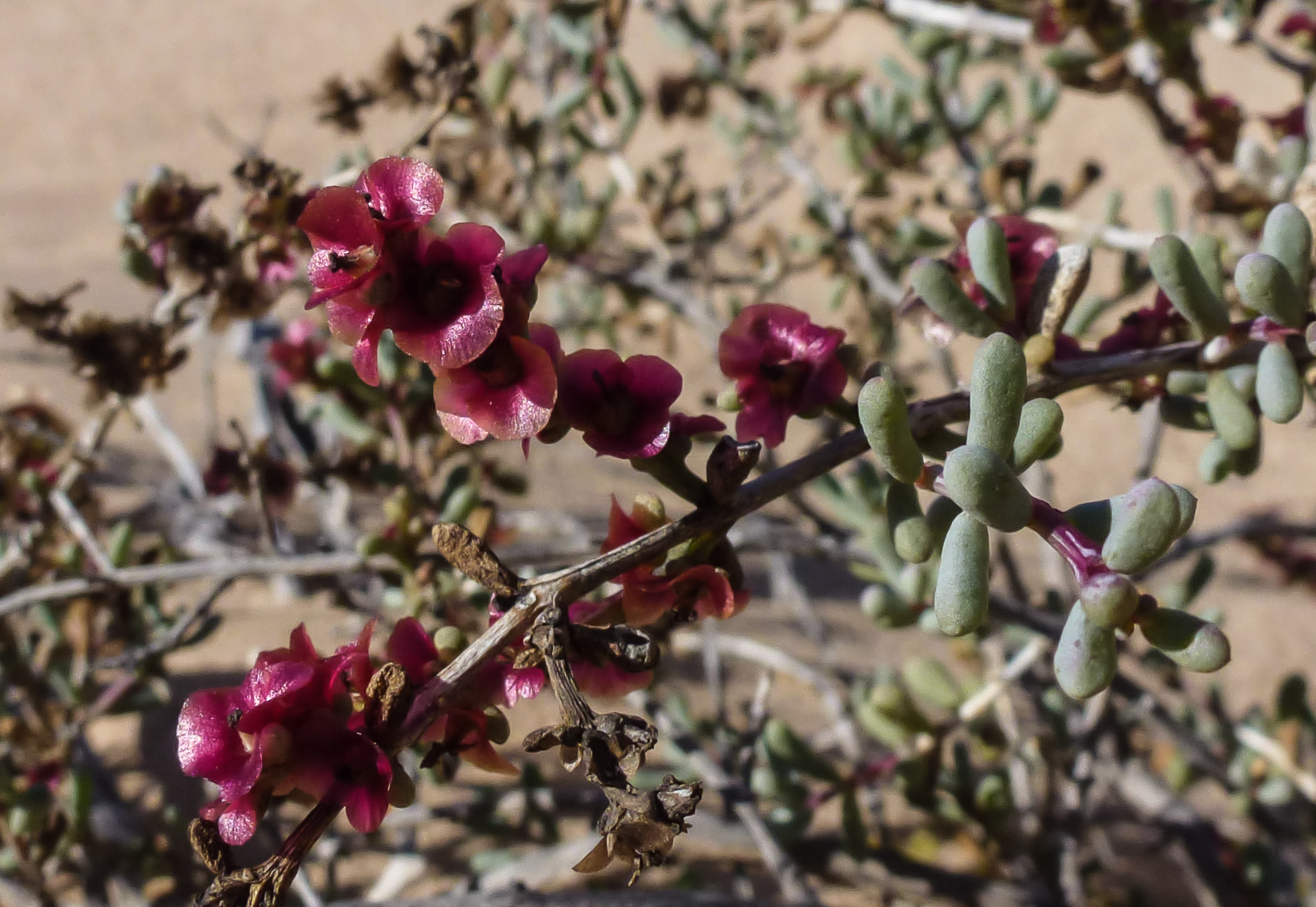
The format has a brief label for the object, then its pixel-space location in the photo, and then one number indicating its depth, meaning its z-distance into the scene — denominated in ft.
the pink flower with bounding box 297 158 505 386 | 0.97
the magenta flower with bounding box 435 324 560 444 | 0.98
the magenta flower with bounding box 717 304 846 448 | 1.05
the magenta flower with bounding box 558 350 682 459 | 1.01
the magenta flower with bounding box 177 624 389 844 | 0.96
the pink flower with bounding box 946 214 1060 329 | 1.08
